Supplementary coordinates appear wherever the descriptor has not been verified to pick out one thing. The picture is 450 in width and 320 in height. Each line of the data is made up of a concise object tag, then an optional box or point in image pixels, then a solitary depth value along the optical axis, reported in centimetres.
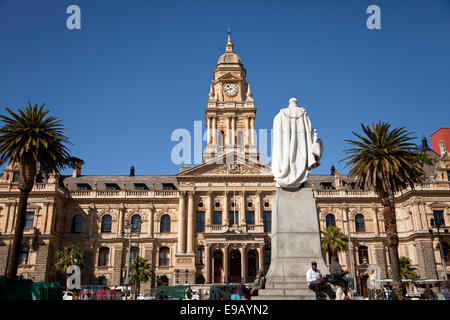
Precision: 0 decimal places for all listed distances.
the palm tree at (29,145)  2883
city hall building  4953
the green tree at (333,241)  4382
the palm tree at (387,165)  3000
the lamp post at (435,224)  4956
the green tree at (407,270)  4484
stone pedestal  984
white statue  1134
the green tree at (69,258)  4710
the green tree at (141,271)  4538
